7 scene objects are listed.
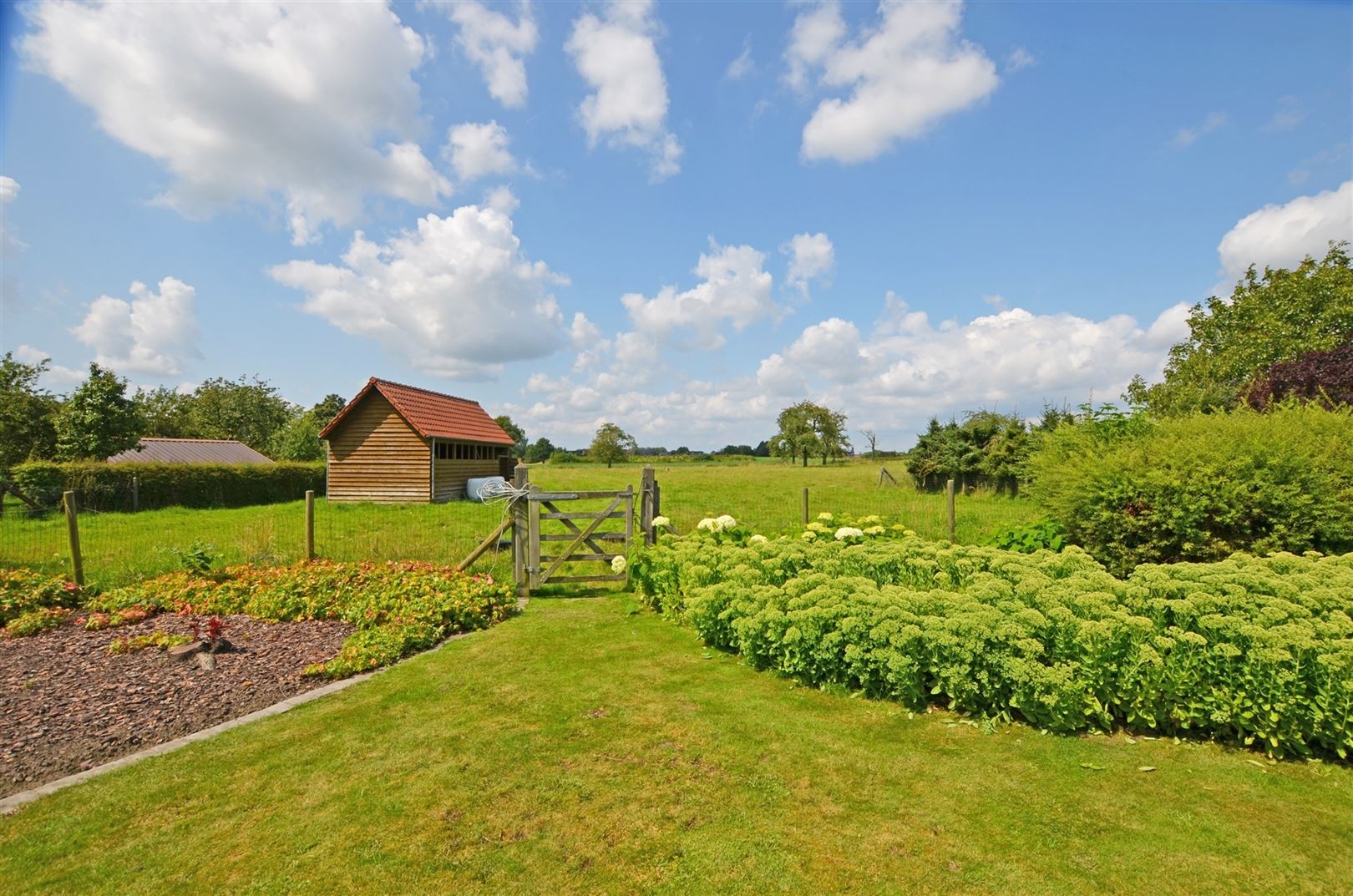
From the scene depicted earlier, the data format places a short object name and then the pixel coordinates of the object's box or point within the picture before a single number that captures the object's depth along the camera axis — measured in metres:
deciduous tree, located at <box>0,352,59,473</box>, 35.41
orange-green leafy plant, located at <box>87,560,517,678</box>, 7.52
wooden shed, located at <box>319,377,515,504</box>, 24.81
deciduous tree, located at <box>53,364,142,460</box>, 30.16
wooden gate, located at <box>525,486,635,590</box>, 9.38
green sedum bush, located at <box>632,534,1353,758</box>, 4.20
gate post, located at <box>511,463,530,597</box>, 9.38
